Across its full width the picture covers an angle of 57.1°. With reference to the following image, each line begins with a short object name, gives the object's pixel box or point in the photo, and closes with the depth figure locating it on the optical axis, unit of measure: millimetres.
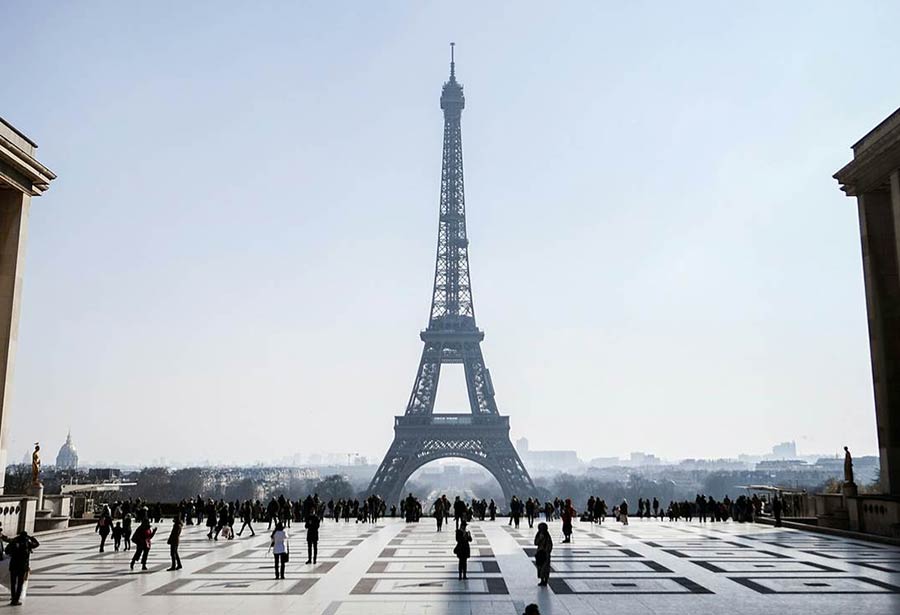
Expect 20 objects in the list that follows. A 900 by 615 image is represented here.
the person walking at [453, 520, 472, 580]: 20594
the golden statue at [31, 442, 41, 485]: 32125
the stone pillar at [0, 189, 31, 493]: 29734
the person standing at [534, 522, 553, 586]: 19219
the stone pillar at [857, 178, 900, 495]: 31312
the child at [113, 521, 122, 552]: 27562
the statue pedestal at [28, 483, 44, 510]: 33281
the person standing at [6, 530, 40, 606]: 16719
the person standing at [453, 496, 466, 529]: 33156
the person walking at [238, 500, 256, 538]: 36222
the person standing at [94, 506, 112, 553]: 27442
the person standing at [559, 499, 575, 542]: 31009
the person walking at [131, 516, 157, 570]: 22625
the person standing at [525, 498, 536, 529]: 44344
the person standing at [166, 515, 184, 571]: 22516
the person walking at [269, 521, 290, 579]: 20719
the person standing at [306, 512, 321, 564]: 23578
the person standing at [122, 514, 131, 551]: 27422
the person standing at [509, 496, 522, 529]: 42988
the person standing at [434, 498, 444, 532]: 38750
